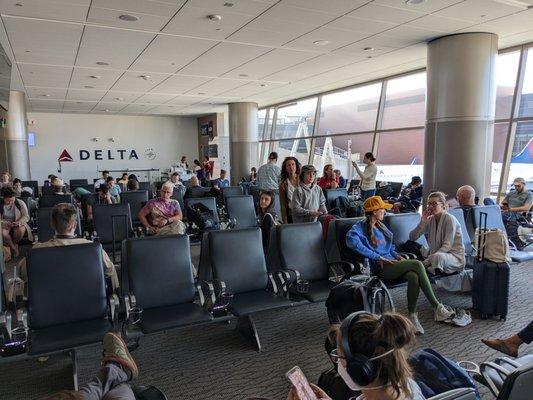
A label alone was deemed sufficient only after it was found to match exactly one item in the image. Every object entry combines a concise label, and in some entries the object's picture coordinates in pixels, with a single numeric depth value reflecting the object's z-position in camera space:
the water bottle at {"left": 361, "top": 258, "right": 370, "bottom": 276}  3.30
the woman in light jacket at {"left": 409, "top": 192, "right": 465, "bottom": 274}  3.59
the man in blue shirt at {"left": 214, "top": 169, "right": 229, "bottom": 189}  8.05
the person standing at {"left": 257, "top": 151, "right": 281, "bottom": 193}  6.26
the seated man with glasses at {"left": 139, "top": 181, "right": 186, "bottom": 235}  4.62
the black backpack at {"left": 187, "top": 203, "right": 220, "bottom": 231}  5.34
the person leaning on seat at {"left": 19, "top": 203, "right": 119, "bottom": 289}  2.84
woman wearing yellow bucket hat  3.32
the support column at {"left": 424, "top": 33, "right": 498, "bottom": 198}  5.91
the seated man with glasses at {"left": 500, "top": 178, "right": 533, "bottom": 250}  5.27
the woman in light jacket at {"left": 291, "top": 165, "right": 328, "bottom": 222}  4.36
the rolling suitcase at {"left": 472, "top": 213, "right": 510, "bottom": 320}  3.36
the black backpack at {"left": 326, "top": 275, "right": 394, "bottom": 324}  2.60
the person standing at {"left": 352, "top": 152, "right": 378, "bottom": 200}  7.15
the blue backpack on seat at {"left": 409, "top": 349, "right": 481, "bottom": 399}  1.76
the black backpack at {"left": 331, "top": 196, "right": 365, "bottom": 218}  6.08
